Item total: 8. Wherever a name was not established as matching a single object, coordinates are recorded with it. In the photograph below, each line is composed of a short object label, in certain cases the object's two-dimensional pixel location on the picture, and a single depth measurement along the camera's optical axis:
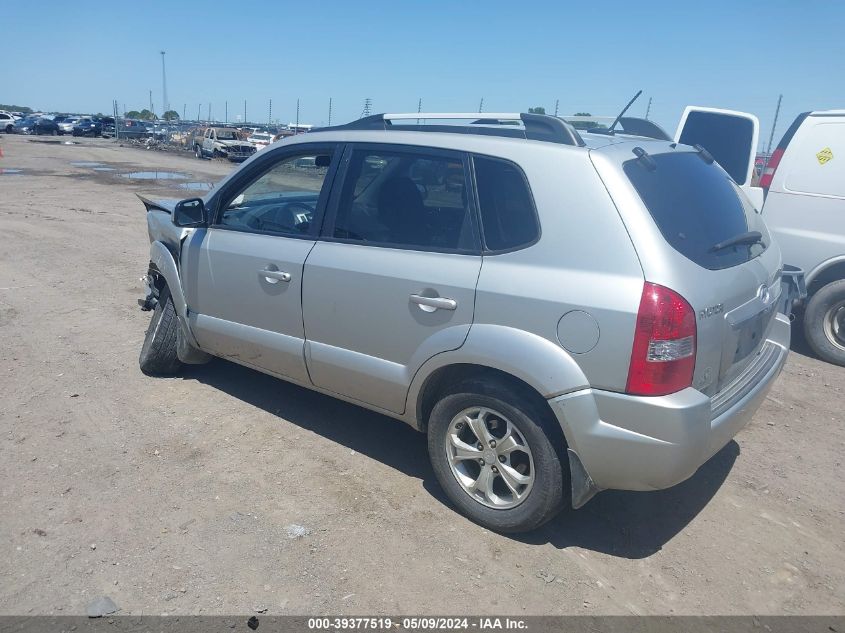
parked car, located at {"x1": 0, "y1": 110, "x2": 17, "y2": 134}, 57.97
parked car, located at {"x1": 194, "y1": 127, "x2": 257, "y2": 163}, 34.19
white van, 6.35
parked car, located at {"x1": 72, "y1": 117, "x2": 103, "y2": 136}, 56.84
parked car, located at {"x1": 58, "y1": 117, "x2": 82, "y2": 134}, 56.84
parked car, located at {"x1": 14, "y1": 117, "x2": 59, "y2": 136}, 56.47
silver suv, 2.95
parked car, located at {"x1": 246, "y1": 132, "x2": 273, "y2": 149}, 36.03
